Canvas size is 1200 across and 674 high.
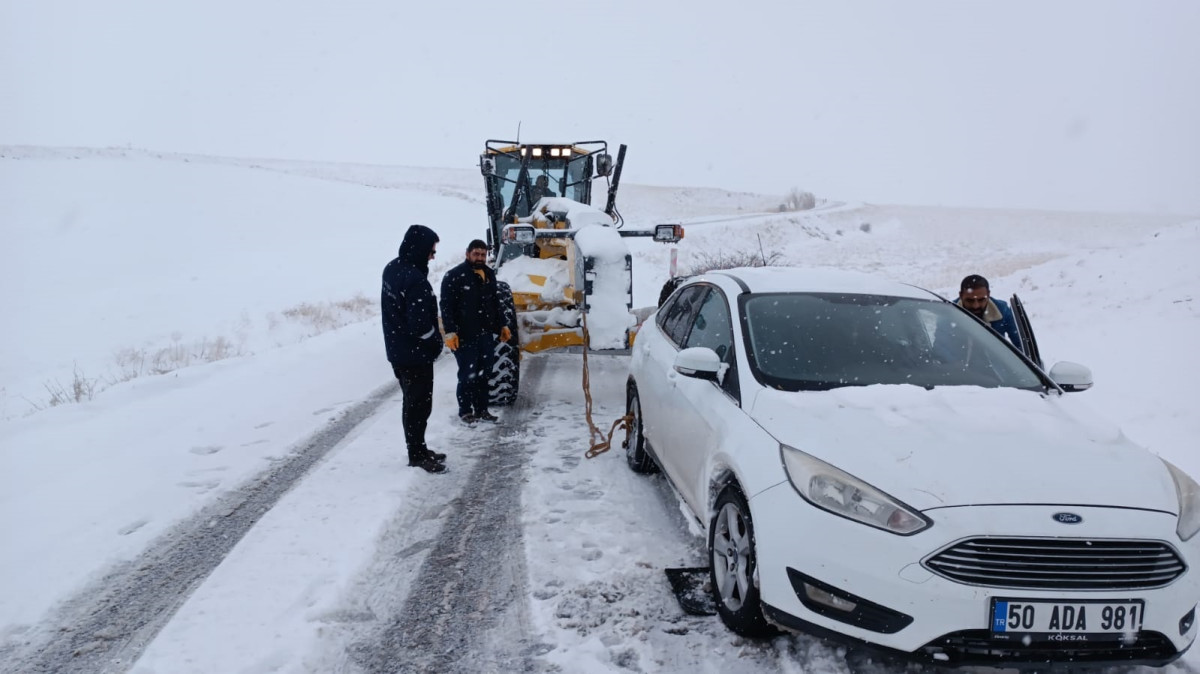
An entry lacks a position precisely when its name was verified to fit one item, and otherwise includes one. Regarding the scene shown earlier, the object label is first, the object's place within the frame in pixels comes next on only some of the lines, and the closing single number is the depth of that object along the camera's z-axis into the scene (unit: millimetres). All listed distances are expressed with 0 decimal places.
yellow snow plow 7398
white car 2537
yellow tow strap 5890
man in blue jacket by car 5148
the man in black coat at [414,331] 5379
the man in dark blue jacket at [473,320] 6805
